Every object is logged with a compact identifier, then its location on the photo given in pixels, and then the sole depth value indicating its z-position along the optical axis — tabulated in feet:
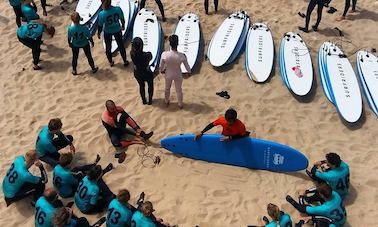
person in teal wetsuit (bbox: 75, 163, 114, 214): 21.86
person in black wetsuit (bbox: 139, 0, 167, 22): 35.90
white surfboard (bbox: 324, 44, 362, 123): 28.55
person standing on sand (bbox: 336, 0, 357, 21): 35.55
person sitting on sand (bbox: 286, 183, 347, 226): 20.95
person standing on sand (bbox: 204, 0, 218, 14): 37.05
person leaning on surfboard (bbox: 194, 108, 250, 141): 24.17
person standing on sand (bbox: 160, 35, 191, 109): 26.78
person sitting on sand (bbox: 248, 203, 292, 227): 20.16
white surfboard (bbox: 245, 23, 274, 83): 31.55
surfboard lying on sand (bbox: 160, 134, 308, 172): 24.90
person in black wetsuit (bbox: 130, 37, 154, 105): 26.38
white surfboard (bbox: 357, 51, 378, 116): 29.48
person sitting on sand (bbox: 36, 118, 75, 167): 24.58
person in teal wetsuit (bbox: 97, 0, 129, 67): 30.27
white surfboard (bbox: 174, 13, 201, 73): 33.11
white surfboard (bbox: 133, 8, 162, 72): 33.50
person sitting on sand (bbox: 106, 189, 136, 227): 20.65
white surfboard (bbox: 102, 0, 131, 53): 34.35
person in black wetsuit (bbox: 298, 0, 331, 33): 33.76
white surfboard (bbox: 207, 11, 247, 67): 32.81
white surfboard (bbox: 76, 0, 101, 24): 37.37
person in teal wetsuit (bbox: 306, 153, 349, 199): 22.43
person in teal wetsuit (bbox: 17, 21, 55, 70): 31.86
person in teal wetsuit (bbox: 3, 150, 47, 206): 22.53
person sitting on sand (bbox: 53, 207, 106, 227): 19.31
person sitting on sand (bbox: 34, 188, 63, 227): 20.42
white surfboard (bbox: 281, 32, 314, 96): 30.35
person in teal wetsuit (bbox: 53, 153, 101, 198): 22.72
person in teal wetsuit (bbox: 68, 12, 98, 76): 30.01
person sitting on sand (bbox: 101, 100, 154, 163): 26.23
